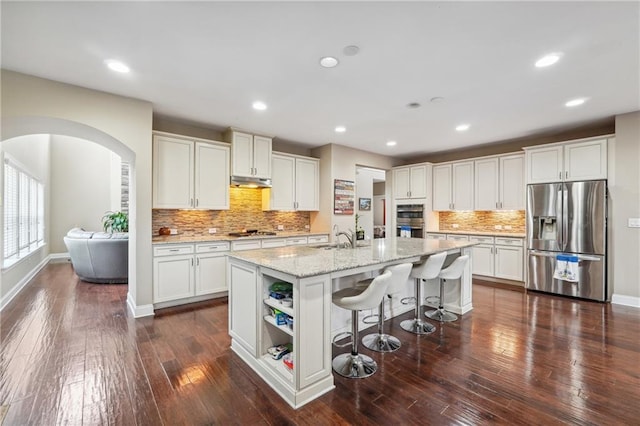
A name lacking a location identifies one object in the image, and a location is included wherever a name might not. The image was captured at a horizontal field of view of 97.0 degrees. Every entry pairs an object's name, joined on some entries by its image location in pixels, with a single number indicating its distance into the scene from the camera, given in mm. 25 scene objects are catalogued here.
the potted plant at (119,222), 6898
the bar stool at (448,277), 3367
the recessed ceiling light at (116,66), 2668
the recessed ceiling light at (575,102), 3565
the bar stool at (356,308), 2266
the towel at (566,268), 4387
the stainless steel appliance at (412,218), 6480
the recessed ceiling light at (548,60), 2537
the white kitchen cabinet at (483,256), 5445
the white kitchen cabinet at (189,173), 4074
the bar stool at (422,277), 3045
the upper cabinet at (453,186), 5941
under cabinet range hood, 4797
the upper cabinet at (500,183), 5281
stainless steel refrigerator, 4246
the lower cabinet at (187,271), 3869
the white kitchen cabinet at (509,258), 5102
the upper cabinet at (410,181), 6457
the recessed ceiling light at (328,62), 2596
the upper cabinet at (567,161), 4309
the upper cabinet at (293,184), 5375
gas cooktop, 4978
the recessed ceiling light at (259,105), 3701
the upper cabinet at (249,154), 4758
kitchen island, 2031
